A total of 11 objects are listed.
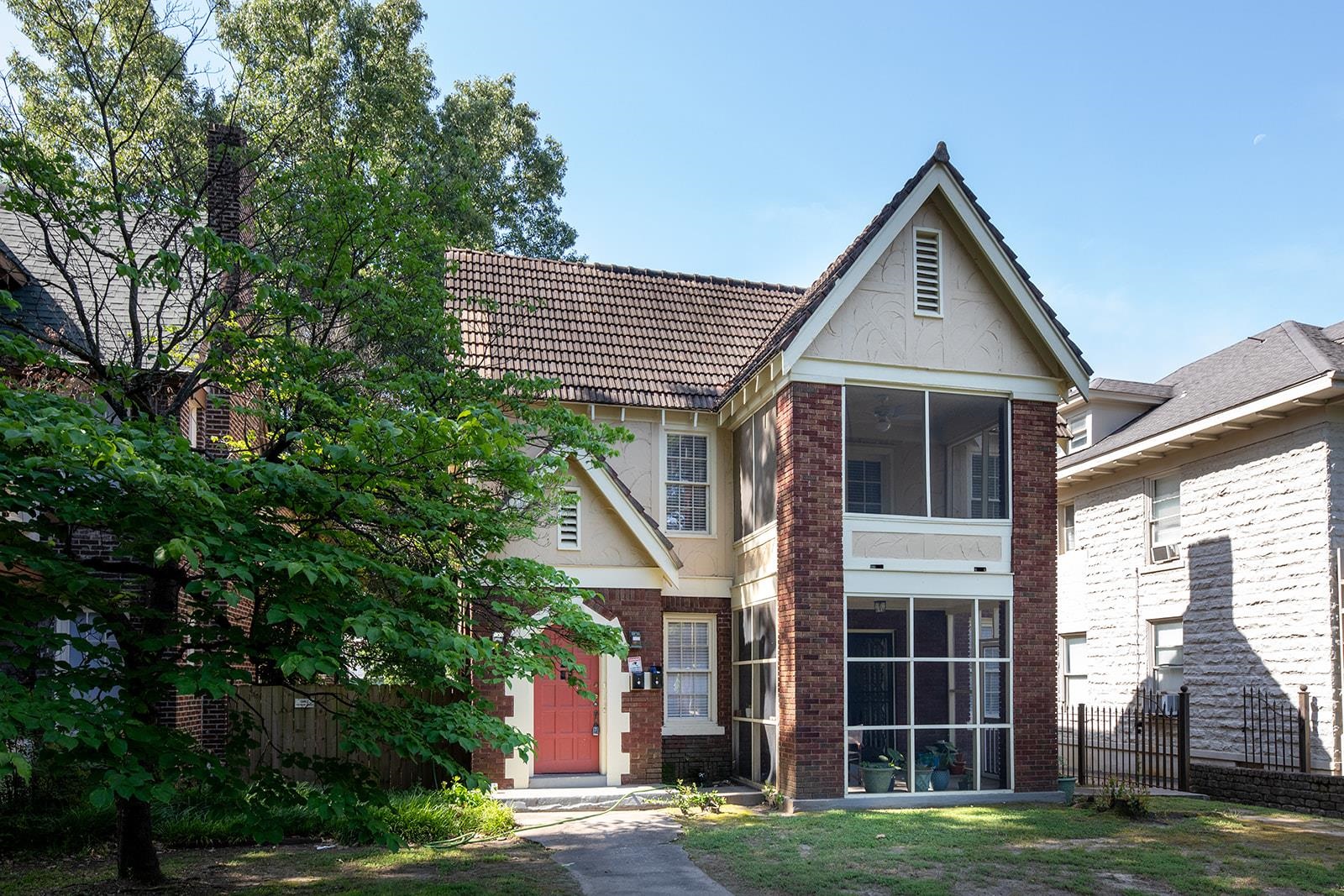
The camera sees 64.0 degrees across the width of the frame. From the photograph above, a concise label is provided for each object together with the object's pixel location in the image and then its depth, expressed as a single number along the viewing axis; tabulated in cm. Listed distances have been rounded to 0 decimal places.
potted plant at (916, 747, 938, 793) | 1627
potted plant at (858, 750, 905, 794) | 1586
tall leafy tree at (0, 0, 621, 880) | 723
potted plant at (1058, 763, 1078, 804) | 1606
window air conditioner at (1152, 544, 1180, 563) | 2106
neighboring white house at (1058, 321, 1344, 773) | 1739
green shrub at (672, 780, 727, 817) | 1520
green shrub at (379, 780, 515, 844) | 1302
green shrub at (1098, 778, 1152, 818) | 1486
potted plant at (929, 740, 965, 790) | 1639
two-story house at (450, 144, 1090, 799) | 1612
